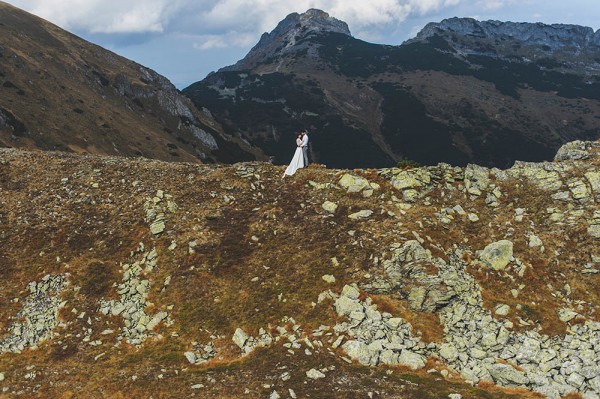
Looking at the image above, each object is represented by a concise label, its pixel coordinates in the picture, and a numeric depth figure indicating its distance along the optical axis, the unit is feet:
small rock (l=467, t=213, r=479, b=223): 81.95
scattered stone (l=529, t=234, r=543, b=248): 73.36
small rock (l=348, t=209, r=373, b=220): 82.94
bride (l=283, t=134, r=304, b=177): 99.96
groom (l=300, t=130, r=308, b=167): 100.48
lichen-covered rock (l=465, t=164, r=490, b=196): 89.04
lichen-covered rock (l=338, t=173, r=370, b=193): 91.81
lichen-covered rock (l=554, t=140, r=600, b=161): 91.51
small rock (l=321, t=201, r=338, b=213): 86.48
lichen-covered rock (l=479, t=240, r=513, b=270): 71.51
